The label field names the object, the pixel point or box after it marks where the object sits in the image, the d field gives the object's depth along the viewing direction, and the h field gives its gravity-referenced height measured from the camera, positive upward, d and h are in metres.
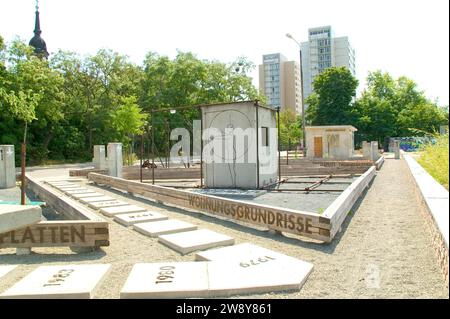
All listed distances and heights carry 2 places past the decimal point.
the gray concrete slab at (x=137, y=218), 7.86 -1.33
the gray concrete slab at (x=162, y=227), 6.89 -1.36
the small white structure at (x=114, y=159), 18.31 -0.21
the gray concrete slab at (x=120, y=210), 8.86 -1.30
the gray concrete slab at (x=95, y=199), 10.74 -1.26
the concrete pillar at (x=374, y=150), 29.36 -0.05
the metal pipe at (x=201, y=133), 14.04 +0.71
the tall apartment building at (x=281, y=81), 147.55 +27.40
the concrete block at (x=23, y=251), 5.93 -1.44
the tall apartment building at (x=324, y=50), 136.38 +35.49
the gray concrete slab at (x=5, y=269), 4.87 -1.46
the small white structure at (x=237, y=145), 13.77 +0.25
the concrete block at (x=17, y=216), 5.46 -0.87
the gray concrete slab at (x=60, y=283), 3.97 -1.42
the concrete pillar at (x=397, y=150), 33.06 -0.05
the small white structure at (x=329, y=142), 32.22 +0.75
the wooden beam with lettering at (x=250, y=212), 6.34 -1.18
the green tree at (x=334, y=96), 53.12 +7.60
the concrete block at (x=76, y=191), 12.81 -1.21
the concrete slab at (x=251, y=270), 4.18 -1.42
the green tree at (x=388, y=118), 51.59 +4.20
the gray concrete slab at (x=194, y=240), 5.85 -1.38
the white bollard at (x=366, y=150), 31.46 -0.01
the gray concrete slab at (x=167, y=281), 3.98 -1.42
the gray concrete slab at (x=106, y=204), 9.78 -1.28
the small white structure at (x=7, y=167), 16.34 -0.46
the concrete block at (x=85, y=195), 11.71 -1.23
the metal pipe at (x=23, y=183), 8.55 -0.61
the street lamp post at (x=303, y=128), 30.59 +1.92
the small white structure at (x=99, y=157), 21.91 -0.16
